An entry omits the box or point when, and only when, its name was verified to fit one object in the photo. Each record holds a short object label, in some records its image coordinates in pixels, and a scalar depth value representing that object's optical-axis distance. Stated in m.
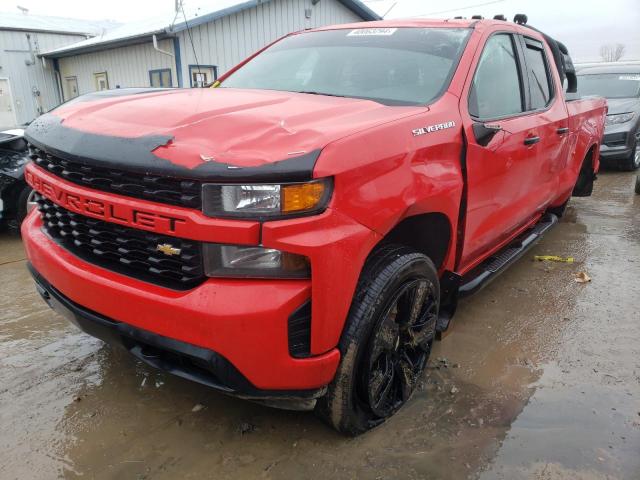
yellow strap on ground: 4.71
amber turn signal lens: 1.71
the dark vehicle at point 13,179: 4.91
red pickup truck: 1.73
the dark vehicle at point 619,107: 8.71
